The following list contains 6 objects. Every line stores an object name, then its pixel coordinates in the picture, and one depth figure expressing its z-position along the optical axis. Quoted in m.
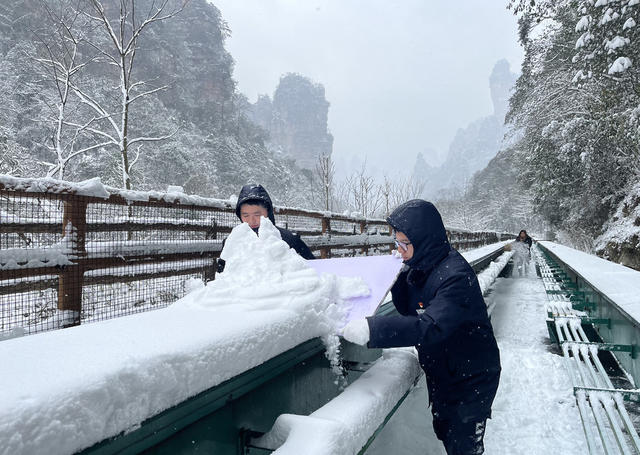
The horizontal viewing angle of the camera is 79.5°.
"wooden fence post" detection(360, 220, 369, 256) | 9.96
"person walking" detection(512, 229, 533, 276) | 13.02
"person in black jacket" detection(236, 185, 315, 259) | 3.16
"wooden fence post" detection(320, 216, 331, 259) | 7.13
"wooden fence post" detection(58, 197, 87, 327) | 2.84
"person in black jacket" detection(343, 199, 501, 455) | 1.73
